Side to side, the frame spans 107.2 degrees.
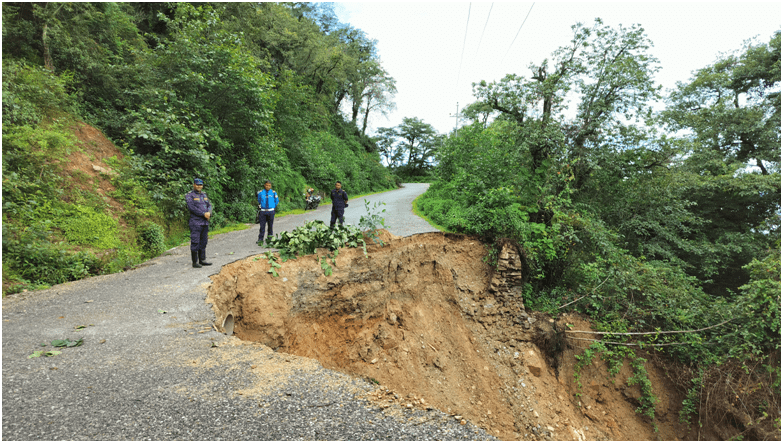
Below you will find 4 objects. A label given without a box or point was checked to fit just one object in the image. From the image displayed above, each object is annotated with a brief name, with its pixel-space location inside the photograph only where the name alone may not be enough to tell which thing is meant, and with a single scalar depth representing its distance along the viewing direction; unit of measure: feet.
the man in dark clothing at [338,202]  27.81
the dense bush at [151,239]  22.53
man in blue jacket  25.26
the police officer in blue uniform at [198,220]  19.69
